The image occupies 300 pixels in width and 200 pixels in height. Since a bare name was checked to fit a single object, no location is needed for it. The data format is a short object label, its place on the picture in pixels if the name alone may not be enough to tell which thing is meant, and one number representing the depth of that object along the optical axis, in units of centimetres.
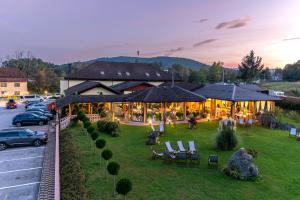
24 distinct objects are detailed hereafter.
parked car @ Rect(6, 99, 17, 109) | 3553
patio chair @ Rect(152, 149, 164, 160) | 1254
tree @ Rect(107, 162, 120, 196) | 894
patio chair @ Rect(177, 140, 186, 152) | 1263
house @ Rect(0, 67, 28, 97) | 5336
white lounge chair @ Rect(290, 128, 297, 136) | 1734
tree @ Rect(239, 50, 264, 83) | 5807
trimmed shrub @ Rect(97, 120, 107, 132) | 1910
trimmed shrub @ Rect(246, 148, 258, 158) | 1293
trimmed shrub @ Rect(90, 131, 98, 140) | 1362
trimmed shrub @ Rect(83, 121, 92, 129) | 1585
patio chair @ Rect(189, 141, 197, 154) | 1221
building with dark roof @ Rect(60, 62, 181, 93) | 3531
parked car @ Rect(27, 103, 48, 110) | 3097
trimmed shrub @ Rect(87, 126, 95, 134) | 1463
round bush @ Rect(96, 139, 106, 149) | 1206
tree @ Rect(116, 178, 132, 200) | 758
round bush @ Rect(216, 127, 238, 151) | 1393
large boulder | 1014
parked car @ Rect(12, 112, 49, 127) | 2235
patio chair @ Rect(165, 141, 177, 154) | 1243
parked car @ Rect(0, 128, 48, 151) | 1585
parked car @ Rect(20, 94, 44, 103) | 4474
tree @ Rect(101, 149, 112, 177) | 1052
